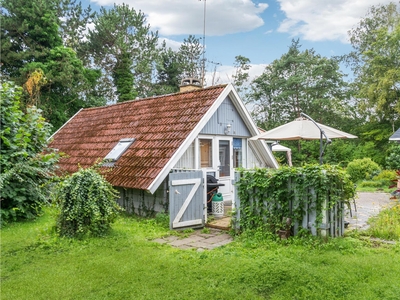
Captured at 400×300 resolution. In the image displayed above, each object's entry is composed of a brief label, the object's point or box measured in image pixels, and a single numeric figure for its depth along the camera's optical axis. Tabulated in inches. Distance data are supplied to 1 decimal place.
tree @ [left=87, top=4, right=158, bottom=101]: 970.1
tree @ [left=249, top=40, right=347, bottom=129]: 1040.8
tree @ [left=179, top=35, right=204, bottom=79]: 1147.3
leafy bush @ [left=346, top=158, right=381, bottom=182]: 677.4
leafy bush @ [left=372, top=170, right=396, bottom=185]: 604.6
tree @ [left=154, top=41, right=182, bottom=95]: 1116.5
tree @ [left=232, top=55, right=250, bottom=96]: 1172.5
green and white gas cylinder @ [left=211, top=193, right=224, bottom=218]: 315.3
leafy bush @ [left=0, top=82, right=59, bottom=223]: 282.5
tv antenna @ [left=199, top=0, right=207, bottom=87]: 1127.0
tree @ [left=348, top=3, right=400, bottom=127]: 868.0
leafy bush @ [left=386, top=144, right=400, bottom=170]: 670.6
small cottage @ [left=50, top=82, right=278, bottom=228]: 291.1
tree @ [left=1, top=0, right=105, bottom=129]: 748.0
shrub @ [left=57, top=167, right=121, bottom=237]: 231.1
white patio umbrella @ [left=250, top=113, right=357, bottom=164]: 309.4
